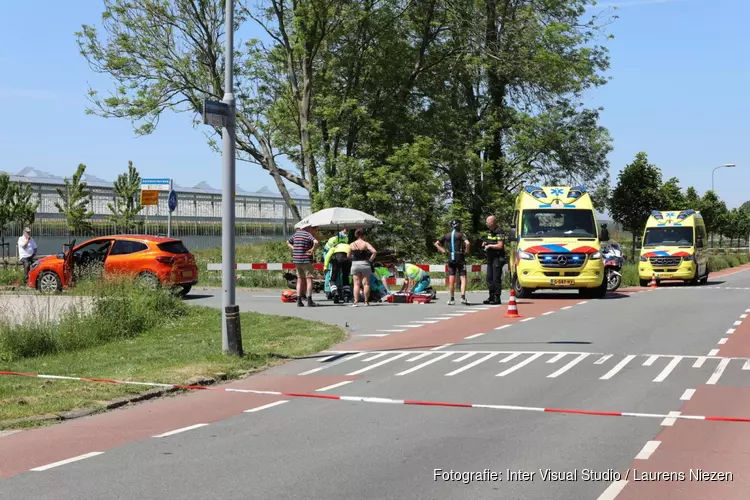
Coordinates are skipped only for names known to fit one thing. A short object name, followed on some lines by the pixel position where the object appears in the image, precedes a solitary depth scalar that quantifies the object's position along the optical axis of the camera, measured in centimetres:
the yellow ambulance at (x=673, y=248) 3188
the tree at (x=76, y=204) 4750
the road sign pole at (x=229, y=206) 1242
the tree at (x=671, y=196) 4550
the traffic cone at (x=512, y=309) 1825
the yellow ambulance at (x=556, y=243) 2300
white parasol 2520
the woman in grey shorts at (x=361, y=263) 2067
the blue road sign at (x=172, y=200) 2694
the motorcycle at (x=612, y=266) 2747
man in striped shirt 2011
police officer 2088
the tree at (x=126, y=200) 5256
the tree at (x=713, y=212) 6688
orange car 2314
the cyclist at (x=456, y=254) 2086
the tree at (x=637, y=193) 4512
